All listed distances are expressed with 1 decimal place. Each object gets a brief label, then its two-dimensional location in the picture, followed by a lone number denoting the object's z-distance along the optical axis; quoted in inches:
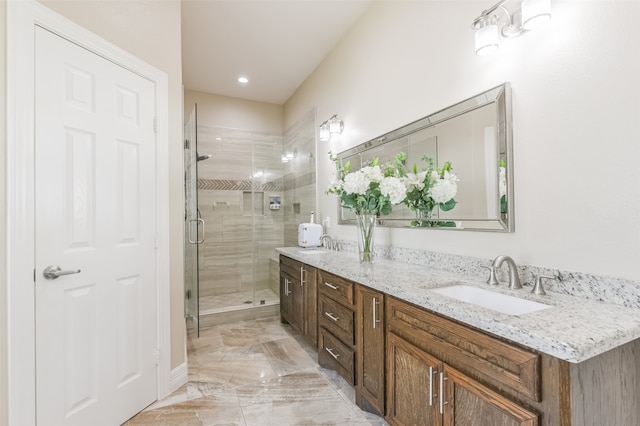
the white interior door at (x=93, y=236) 57.9
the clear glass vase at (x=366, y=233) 82.0
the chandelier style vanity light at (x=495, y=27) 55.5
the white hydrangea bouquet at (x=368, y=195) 70.8
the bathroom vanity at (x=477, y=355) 33.5
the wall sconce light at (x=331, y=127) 117.9
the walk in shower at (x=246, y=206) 161.9
